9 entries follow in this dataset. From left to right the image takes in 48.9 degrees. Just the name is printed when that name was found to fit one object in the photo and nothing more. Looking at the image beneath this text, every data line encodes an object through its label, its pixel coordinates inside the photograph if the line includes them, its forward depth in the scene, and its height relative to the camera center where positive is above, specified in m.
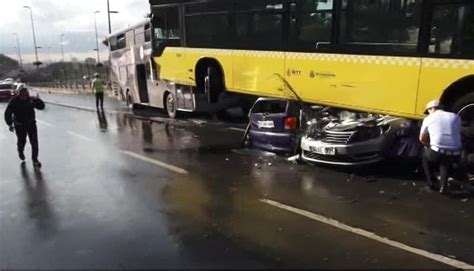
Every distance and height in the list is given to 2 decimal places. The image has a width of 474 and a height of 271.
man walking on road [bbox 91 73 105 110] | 25.08 -2.69
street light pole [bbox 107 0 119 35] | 44.19 +1.88
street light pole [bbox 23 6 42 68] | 76.00 -4.14
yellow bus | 8.23 -0.30
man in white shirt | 7.64 -1.50
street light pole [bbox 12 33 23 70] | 99.37 -5.22
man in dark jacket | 10.88 -1.72
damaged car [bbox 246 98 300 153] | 10.84 -1.89
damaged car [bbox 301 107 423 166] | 8.93 -1.83
